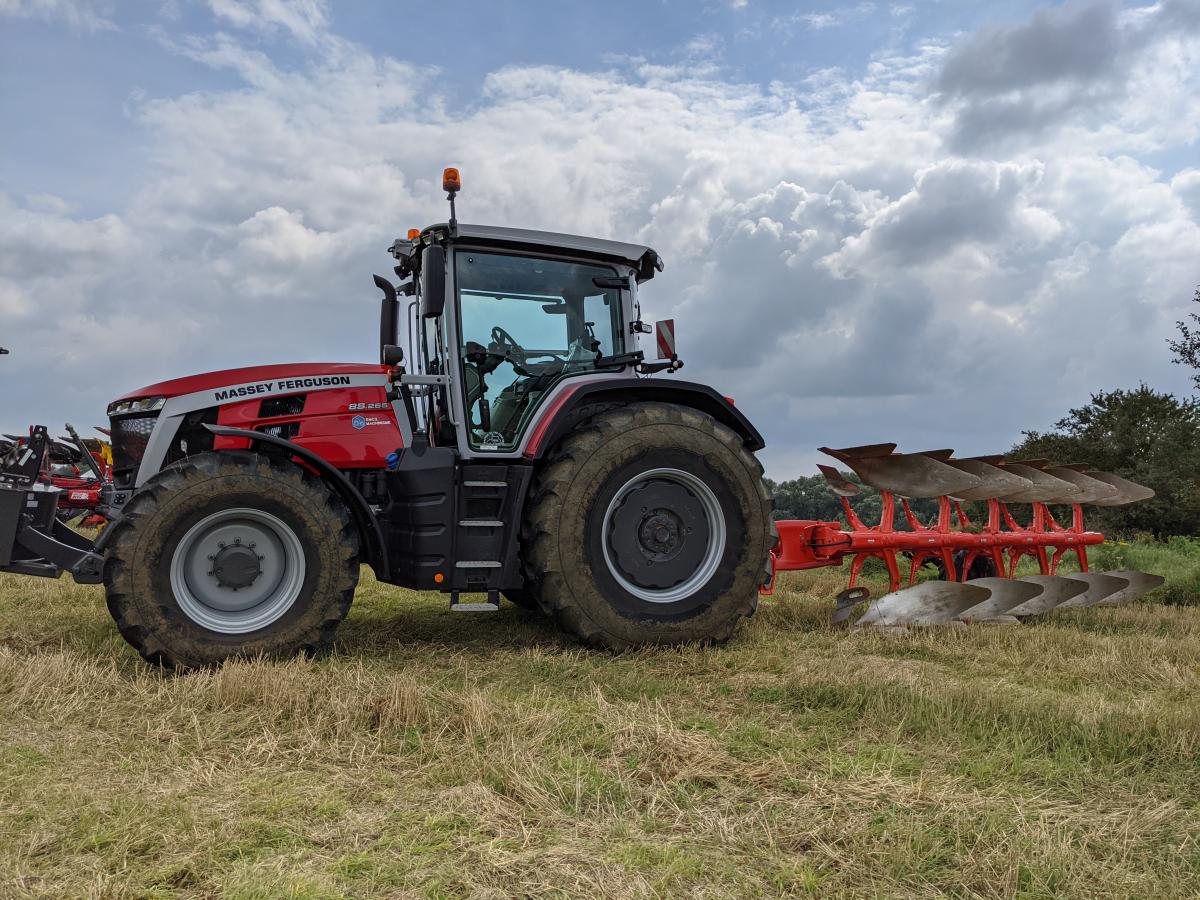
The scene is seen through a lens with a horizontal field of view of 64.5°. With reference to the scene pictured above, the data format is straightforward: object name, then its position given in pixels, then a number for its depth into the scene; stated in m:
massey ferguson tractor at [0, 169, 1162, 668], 4.94
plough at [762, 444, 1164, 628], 6.66
